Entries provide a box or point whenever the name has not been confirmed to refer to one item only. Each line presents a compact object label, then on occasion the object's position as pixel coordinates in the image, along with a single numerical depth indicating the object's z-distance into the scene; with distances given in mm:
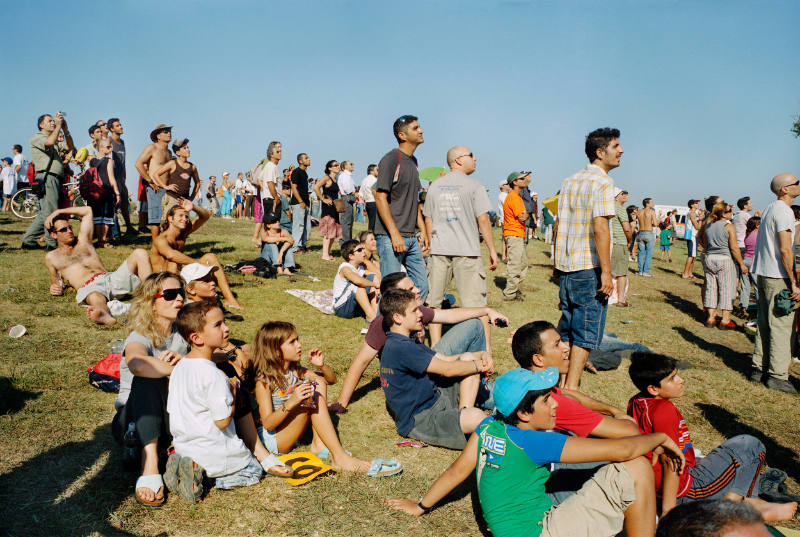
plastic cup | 6152
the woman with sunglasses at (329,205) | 12625
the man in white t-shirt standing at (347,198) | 13309
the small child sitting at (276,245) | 9984
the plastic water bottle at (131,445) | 3619
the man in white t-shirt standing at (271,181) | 10845
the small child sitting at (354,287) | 7855
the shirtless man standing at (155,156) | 9672
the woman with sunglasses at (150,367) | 3541
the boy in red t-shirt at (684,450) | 3320
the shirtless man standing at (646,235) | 15398
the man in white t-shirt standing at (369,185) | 13820
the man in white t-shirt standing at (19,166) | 18062
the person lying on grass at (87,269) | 6984
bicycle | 15547
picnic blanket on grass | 8472
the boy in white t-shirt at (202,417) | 3438
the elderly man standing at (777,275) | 6266
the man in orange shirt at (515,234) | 10648
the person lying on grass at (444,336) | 4875
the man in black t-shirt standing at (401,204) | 6262
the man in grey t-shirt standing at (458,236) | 6074
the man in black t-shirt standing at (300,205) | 12156
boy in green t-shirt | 2740
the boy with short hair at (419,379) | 4223
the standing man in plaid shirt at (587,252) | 4980
